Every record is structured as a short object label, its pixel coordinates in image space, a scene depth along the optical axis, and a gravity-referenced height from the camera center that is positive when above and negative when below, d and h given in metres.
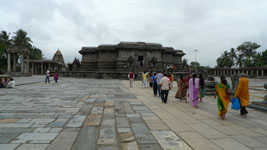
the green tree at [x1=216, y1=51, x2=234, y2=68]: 56.51 +5.60
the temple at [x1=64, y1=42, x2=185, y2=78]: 28.73 +3.35
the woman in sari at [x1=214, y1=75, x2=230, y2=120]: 4.93 -0.62
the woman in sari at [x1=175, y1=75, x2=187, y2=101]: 8.00 -0.61
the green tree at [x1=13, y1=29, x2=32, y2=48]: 44.72 +10.00
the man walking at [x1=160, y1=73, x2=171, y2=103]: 7.50 -0.49
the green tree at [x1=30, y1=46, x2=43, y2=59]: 56.29 +7.80
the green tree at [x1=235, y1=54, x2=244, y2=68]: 53.40 +5.41
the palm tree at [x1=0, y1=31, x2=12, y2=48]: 44.06 +9.71
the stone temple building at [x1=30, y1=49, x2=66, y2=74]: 47.20 +2.80
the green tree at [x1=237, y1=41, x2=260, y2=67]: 50.84 +8.67
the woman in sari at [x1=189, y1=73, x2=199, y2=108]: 6.60 -0.54
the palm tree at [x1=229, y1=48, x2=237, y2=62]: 55.47 +7.75
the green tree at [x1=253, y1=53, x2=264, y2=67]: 47.14 +4.98
